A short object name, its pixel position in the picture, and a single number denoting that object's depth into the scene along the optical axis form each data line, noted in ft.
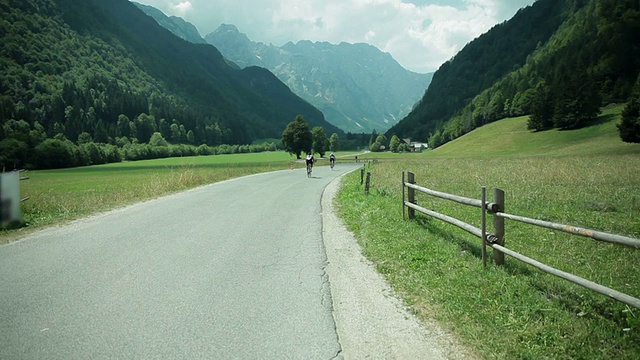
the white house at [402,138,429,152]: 617.62
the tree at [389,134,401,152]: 583.17
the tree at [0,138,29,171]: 249.55
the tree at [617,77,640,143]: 175.83
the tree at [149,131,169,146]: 482.28
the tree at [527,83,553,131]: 289.94
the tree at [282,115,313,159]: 314.76
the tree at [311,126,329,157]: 369.71
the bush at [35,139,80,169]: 279.69
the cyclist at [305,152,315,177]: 118.42
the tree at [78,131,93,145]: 443.73
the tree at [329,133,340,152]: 558.56
